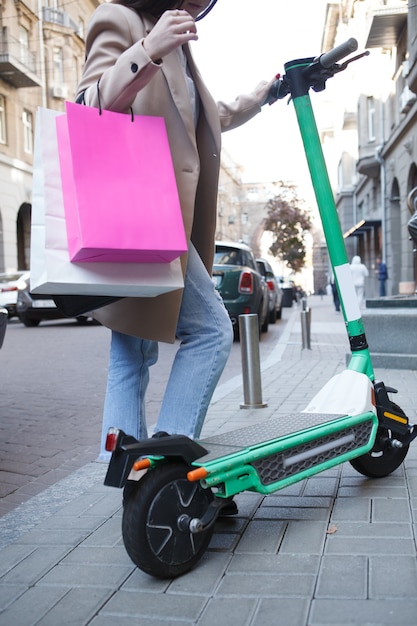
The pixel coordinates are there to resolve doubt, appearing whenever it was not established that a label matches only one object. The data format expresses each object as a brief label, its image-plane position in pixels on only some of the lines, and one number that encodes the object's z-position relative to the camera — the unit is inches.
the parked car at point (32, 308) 608.4
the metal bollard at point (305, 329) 384.9
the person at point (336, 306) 924.6
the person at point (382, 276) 1023.0
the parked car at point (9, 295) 706.8
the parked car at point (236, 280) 447.5
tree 1924.2
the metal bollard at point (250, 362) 205.0
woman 90.5
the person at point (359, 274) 805.2
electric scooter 80.3
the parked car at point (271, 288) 669.3
